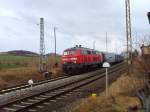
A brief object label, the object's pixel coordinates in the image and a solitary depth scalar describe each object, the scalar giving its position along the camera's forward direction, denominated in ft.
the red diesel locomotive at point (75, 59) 134.63
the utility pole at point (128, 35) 120.59
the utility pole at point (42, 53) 123.03
